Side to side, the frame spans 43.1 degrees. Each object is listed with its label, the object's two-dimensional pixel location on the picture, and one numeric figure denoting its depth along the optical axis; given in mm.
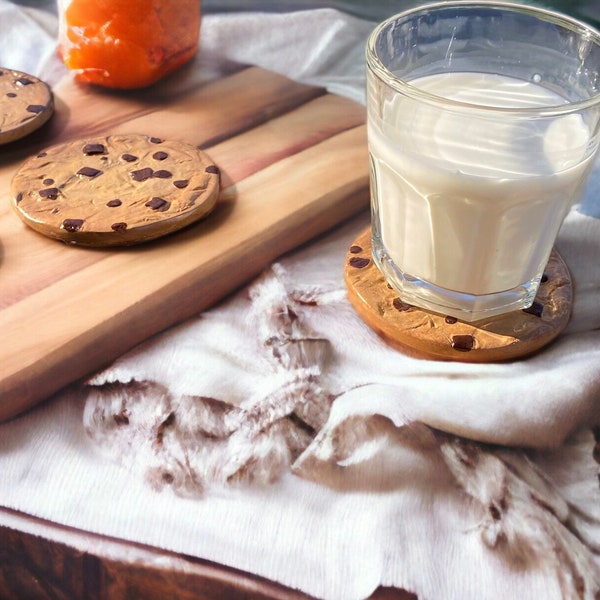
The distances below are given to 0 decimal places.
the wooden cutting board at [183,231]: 507
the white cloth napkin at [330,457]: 401
